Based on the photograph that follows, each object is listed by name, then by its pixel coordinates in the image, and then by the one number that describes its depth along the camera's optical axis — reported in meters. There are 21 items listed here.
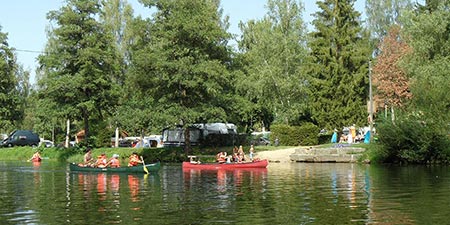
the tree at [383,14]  94.06
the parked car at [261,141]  66.62
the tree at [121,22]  85.44
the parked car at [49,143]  82.44
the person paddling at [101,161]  45.67
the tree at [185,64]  56.16
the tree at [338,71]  67.12
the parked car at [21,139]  81.31
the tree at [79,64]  63.59
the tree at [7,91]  77.44
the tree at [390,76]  79.56
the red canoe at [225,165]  46.34
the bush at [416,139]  45.09
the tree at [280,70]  67.06
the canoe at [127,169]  42.66
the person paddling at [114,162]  45.33
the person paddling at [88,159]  48.74
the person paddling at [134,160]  44.97
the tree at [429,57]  45.59
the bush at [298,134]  63.22
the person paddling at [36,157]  63.72
